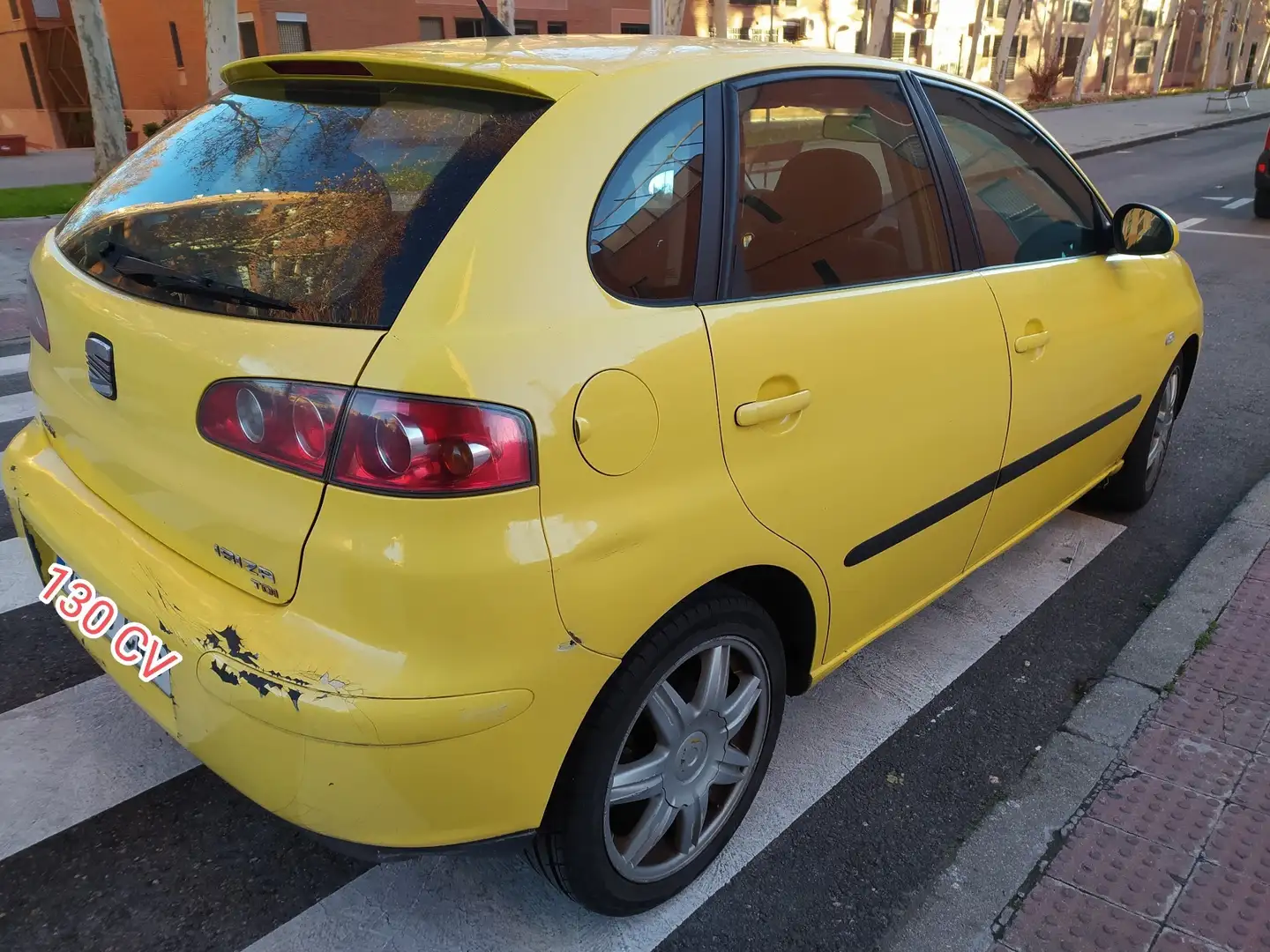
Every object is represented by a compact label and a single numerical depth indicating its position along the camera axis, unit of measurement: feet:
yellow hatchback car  5.34
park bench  97.15
